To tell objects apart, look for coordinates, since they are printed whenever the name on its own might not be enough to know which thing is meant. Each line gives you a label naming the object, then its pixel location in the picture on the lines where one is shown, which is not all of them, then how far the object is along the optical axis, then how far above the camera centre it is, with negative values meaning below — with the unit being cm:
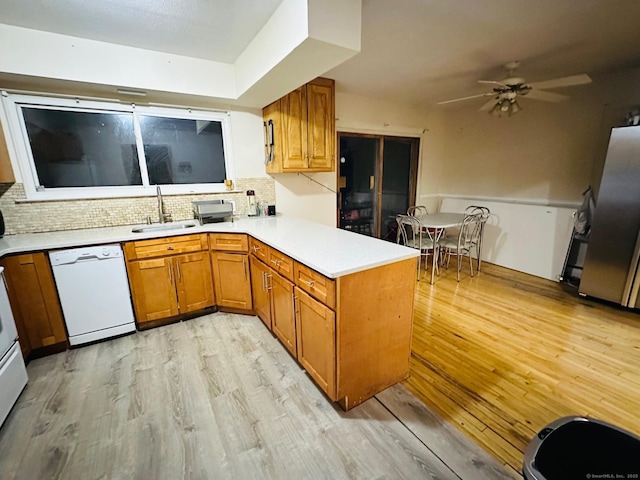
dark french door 412 -4
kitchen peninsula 152 -73
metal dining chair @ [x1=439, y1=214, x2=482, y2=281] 362 -86
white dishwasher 217 -88
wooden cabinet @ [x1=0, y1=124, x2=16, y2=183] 222 +16
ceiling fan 258 +81
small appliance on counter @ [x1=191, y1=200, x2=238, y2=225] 280 -30
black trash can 96 -99
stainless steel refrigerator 263 -52
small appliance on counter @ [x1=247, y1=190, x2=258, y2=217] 329 -29
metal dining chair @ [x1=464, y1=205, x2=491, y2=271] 386 -56
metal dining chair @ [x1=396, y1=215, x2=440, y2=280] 352 -78
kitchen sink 264 -45
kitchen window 243 +34
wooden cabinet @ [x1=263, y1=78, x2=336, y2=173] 297 +57
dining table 348 -58
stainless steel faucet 284 -24
